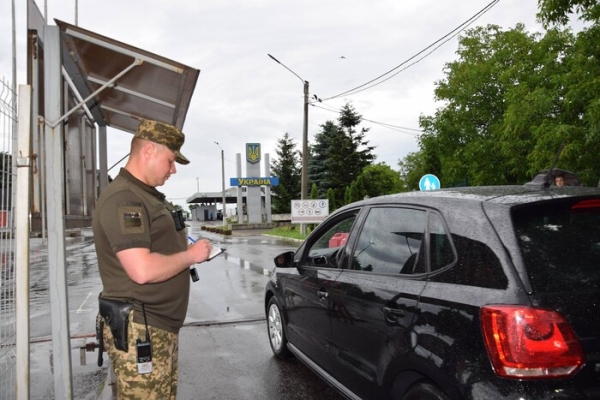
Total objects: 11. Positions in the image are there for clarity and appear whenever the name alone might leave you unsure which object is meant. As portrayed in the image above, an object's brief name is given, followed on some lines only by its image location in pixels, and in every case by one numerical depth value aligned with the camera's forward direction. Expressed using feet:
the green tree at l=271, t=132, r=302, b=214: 201.46
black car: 6.43
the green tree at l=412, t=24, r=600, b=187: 38.27
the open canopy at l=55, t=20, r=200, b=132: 11.28
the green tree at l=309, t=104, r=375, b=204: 161.58
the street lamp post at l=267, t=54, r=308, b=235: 74.59
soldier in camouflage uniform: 7.09
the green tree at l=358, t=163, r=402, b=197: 154.40
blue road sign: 40.68
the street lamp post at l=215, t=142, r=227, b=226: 163.70
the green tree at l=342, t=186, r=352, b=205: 115.58
